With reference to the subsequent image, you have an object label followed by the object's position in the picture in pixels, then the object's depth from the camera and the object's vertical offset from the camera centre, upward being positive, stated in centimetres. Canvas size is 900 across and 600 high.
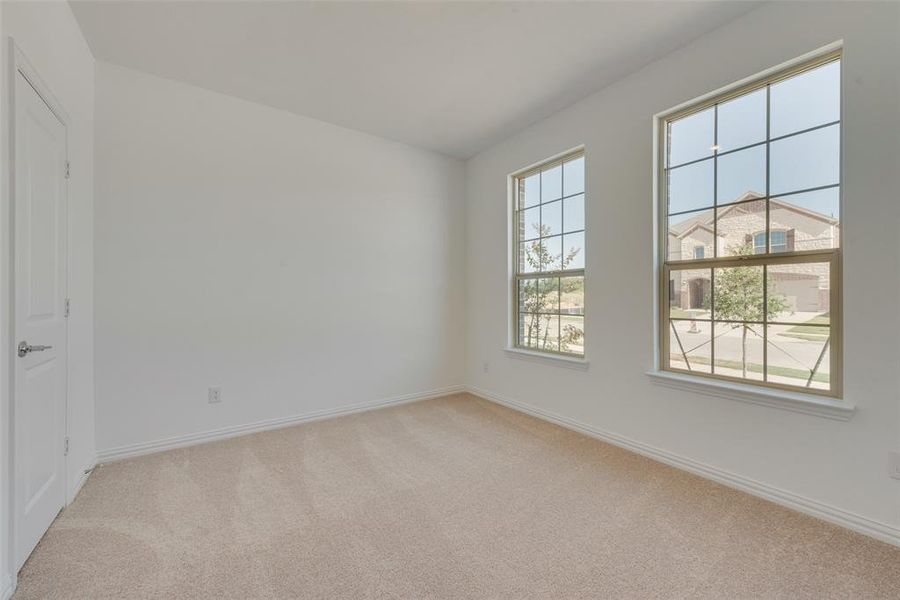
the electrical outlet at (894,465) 176 -78
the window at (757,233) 204 +39
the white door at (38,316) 161 -11
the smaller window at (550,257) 338 +38
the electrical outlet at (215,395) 301 -80
